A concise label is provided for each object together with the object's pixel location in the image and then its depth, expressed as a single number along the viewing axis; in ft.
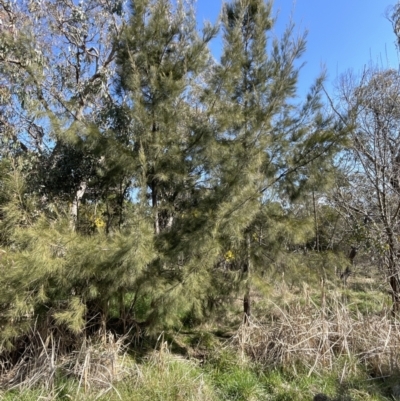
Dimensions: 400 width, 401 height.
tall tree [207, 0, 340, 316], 15.24
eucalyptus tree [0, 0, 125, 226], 14.73
